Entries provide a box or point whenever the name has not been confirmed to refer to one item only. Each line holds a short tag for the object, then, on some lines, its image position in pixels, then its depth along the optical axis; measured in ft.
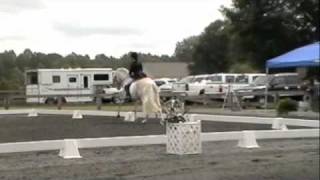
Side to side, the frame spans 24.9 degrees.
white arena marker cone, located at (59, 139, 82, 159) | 39.37
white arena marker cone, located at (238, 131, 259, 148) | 44.62
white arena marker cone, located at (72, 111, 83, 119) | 72.96
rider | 59.67
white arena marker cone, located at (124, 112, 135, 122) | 66.73
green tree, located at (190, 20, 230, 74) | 234.58
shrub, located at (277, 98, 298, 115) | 82.12
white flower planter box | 40.32
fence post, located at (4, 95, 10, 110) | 90.58
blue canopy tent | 82.32
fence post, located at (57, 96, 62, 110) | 93.83
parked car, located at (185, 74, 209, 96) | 125.08
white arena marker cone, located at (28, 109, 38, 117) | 78.79
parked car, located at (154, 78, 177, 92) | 133.90
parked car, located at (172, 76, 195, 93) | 127.03
